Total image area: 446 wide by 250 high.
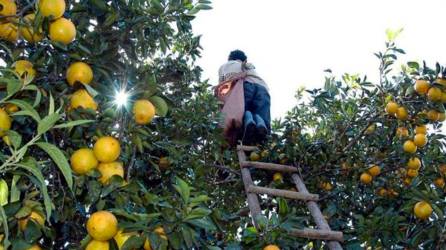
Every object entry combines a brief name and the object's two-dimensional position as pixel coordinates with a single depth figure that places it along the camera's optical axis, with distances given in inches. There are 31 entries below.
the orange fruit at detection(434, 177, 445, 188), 122.0
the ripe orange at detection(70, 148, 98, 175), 64.4
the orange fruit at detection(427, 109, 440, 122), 124.7
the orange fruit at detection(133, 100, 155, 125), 69.2
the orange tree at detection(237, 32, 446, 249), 122.7
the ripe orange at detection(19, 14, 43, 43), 67.6
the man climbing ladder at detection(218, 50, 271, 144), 152.3
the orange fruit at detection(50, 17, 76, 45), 68.2
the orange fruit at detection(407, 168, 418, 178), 135.8
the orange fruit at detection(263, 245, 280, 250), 80.7
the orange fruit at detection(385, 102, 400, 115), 129.3
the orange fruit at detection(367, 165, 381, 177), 135.2
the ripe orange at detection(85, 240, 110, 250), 59.5
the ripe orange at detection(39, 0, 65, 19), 67.9
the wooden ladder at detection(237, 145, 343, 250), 101.3
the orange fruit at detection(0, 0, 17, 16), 67.7
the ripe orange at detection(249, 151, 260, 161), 148.1
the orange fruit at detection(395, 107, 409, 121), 128.0
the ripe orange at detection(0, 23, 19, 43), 69.9
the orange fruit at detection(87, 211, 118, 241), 58.6
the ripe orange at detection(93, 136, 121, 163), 65.1
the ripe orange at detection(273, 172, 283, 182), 139.4
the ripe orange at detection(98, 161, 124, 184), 65.2
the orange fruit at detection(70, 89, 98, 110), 67.2
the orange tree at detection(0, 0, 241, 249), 56.9
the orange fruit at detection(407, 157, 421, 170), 132.6
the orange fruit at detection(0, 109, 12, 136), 56.1
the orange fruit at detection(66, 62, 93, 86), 69.8
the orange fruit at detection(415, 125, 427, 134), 130.0
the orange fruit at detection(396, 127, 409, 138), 135.2
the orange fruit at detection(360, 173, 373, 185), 134.3
